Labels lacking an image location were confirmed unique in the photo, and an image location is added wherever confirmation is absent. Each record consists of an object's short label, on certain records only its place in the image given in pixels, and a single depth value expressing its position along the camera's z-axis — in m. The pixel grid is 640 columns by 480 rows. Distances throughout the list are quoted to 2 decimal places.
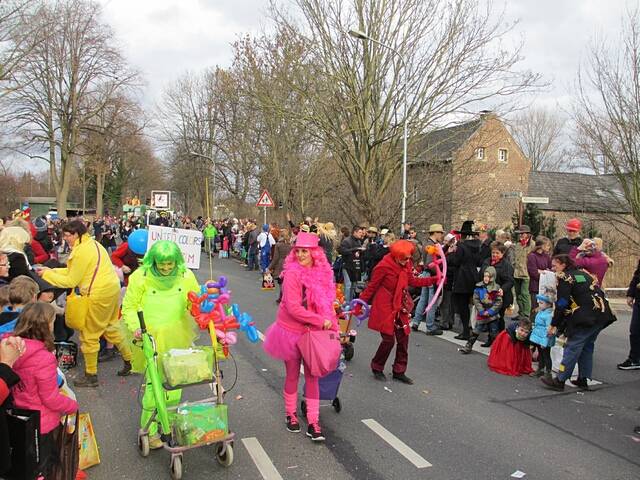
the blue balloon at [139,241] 6.64
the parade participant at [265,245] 17.53
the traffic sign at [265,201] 21.62
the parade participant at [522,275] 9.12
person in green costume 4.16
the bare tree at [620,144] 13.86
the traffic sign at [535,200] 13.22
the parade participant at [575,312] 5.99
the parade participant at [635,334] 7.14
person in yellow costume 5.77
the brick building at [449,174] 18.03
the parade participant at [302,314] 4.55
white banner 5.79
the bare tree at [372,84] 16.97
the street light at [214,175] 37.24
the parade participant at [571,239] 8.66
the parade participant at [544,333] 6.50
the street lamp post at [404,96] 16.05
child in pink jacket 3.19
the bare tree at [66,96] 33.97
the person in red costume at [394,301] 6.20
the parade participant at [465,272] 8.59
